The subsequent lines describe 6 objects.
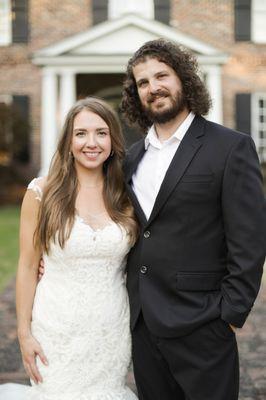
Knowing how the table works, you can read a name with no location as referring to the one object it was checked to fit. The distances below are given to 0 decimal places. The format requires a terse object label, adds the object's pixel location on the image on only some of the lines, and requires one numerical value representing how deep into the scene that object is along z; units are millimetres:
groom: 2689
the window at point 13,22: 18531
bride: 2996
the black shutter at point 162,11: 18281
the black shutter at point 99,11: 18219
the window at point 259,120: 18562
